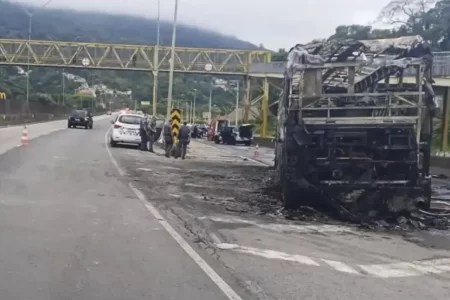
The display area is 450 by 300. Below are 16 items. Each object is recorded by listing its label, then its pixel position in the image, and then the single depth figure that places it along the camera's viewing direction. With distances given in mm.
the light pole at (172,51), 42625
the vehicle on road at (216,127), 68281
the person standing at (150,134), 36500
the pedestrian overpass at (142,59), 70812
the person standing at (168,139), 33438
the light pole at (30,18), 69062
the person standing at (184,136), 31964
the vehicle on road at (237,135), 64250
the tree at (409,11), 77562
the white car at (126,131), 37094
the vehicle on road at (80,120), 66312
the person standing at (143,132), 36031
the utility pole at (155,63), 55375
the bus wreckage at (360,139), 13570
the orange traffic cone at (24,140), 33794
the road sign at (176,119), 33656
